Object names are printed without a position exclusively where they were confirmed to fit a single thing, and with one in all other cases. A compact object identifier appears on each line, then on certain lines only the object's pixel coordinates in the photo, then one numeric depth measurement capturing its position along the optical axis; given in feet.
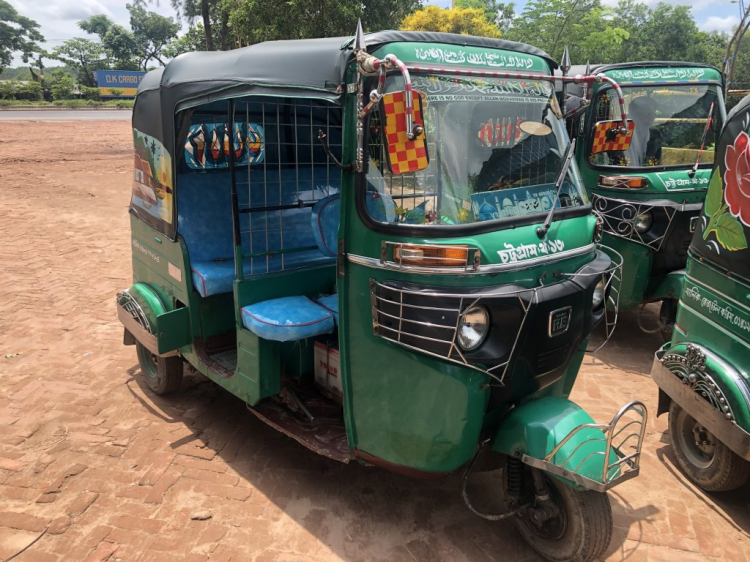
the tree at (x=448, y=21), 62.23
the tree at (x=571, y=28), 60.08
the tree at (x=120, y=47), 202.59
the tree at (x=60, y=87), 136.46
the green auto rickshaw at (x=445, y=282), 8.56
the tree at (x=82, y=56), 196.34
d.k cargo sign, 159.02
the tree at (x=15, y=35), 194.08
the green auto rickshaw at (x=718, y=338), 10.16
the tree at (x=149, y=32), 208.23
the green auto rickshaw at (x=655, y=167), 17.95
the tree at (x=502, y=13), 104.16
